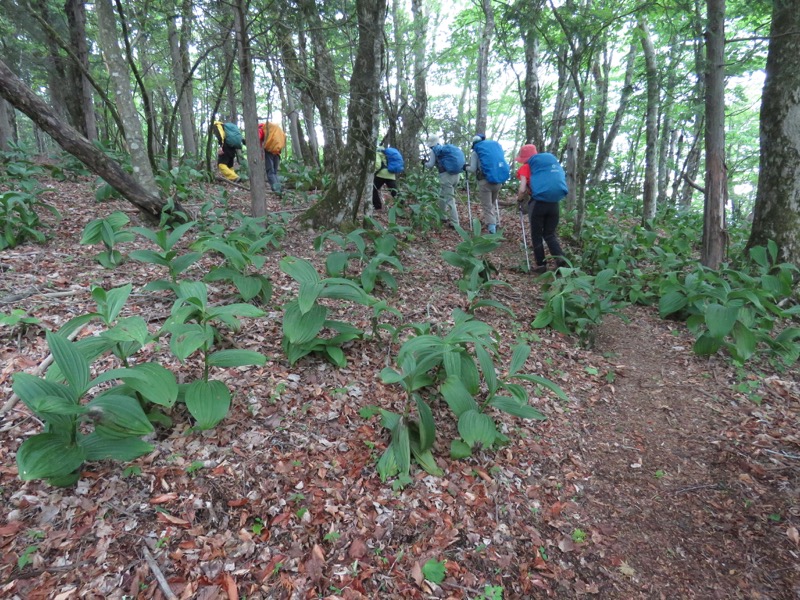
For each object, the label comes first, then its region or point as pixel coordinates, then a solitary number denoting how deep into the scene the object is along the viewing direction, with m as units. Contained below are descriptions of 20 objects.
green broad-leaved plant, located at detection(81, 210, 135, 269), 4.26
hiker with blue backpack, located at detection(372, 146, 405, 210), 8.73
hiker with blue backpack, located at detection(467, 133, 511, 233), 7.77
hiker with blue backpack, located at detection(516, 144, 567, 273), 6.45
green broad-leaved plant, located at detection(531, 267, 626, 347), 4.94
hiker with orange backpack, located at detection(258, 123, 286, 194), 9.08
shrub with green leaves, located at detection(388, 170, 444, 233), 8.02
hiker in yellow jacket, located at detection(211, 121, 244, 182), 9.62
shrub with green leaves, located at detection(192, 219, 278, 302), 3.94
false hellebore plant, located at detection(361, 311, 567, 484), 2.76
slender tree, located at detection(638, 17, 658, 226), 9.87
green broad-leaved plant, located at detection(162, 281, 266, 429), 2.42
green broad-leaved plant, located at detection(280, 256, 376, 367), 3.23
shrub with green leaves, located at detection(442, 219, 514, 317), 5.56
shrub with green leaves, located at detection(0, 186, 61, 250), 4.75
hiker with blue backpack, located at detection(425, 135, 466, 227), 8.41
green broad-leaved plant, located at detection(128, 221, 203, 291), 3.57
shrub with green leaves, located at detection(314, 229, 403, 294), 4.58
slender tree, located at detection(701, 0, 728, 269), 5.42
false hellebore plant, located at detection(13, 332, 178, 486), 1.92
